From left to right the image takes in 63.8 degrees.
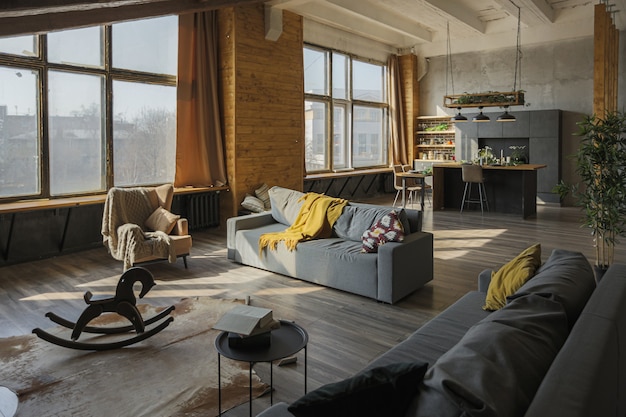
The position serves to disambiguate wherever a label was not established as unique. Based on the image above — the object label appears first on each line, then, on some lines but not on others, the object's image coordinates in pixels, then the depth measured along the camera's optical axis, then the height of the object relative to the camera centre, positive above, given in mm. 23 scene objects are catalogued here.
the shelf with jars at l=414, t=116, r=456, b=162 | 12945 +1275
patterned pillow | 4660 -432
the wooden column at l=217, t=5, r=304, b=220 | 8141 +1452
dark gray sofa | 1340 -537
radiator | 8062 -359
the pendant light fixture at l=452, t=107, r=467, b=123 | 10219 +1416
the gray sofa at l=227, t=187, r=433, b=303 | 4527 -681
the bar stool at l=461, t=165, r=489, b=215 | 9500 +90
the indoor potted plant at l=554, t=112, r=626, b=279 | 4590 +89
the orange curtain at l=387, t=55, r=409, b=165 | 12984 +1988
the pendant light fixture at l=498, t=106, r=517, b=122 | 9664 +1344
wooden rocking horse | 3484 -914
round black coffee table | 2334 -772
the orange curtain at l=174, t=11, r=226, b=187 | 7857 +1303
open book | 2363 -645
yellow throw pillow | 2840 -527
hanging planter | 9305 +1668
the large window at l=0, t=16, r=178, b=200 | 6254 +1105
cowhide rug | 2781 -1169
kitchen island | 9414 -4
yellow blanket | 5363 -396
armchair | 5465 -442
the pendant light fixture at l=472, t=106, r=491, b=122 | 9962 +1375
